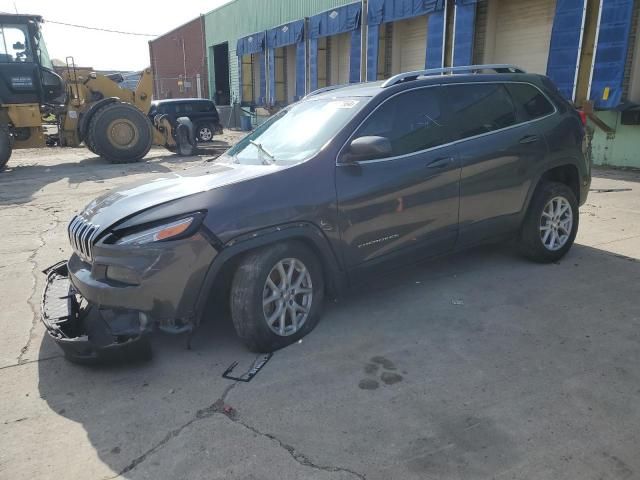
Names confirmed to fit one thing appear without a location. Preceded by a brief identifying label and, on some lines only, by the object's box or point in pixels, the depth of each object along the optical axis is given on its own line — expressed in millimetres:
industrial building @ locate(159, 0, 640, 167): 11070
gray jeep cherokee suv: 3092
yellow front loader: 12531
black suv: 19312
